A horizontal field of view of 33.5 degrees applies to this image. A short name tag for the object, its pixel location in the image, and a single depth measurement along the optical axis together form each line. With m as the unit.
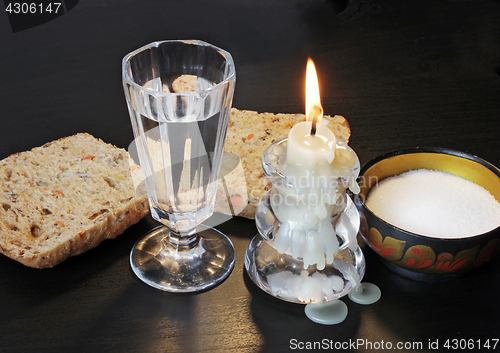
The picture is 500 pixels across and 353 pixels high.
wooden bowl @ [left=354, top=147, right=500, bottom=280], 0.38
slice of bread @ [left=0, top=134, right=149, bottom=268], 0.41
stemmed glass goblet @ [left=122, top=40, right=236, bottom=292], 0.37
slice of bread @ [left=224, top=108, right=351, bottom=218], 0.44
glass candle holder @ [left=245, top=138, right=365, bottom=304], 0.36
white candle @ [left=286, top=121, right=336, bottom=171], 0.36
